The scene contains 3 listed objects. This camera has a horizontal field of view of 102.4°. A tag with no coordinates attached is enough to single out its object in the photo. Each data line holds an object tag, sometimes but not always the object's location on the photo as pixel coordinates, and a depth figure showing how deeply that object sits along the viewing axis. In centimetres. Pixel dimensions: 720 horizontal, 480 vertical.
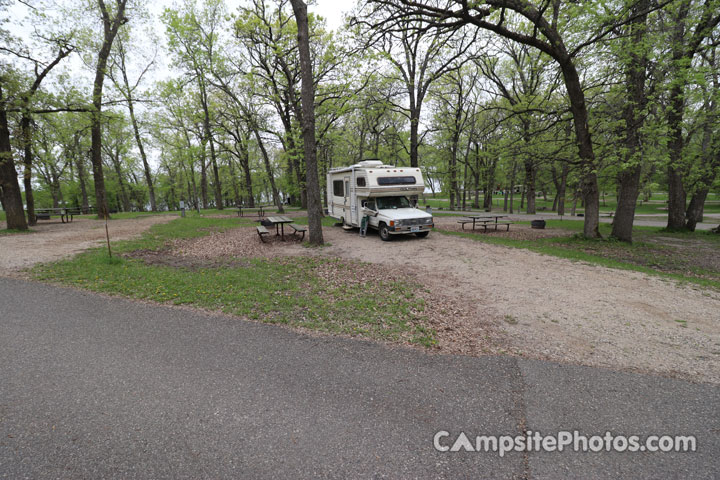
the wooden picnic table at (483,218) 1561
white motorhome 1251
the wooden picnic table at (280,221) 1248
